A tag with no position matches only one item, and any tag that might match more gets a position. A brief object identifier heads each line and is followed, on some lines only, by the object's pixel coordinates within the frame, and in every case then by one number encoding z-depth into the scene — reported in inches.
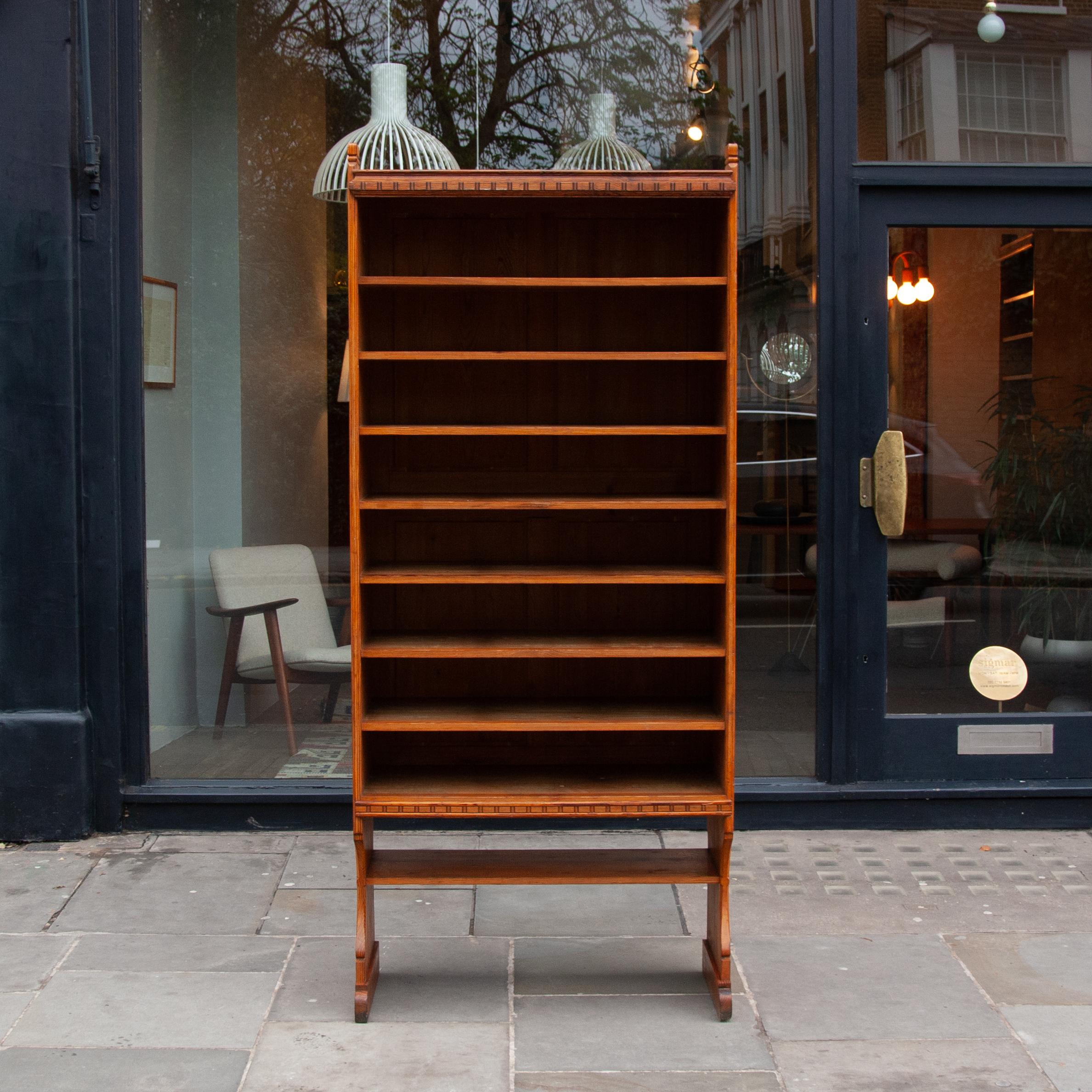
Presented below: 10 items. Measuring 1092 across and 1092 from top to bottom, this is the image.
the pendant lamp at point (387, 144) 185.8
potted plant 187.2
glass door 183.6
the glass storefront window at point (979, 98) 182.7
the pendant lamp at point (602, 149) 186.7
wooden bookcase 130.0
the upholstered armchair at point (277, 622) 194.4
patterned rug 190.1
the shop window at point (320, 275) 186.1
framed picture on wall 187.6
